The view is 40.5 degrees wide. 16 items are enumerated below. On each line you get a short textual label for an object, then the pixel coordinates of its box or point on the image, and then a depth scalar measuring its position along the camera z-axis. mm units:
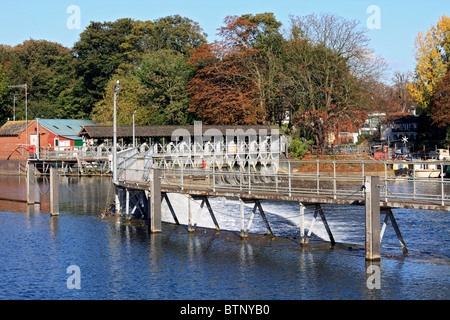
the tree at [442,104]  84750
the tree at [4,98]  111662
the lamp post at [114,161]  40938
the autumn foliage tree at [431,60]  91750
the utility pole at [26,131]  87562
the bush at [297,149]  80625
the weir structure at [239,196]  26281
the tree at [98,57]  111312
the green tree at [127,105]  93338
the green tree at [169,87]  92375
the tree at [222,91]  82562
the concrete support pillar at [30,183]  50131
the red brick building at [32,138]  92688
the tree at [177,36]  117000
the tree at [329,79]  78812
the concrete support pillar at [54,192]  42375
